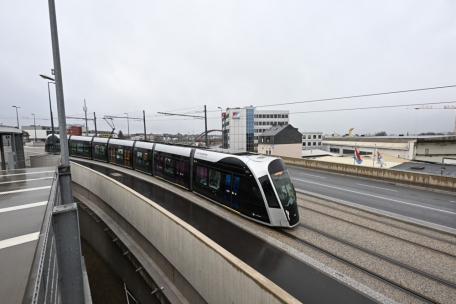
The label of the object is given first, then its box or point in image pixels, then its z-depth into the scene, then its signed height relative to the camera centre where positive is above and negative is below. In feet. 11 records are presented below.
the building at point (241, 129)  227.20 +9.67
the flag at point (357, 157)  77.22 -7.97
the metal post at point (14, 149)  43.81 -1.90
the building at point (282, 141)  136.15 -3.15
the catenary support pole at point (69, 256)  11.25 -6.48
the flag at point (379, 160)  84.35 -9.99
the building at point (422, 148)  123.34 -8.53
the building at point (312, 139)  234.17 -2.74
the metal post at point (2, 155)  48.14 -3.40
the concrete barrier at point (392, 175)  48.57 -10.66
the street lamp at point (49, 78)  38.74 +12.09
